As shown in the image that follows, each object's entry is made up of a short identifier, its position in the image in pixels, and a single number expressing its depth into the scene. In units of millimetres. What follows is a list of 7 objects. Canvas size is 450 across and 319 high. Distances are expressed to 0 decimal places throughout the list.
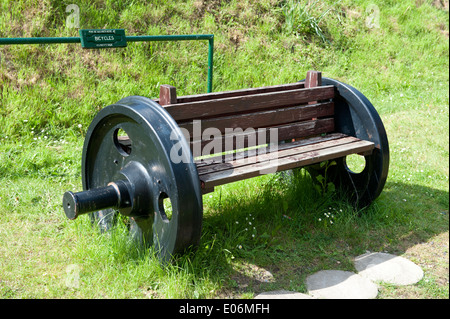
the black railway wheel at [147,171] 2738
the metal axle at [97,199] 2936
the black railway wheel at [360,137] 3787
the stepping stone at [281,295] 3105
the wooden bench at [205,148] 2803
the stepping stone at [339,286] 3146
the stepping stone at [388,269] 3367
